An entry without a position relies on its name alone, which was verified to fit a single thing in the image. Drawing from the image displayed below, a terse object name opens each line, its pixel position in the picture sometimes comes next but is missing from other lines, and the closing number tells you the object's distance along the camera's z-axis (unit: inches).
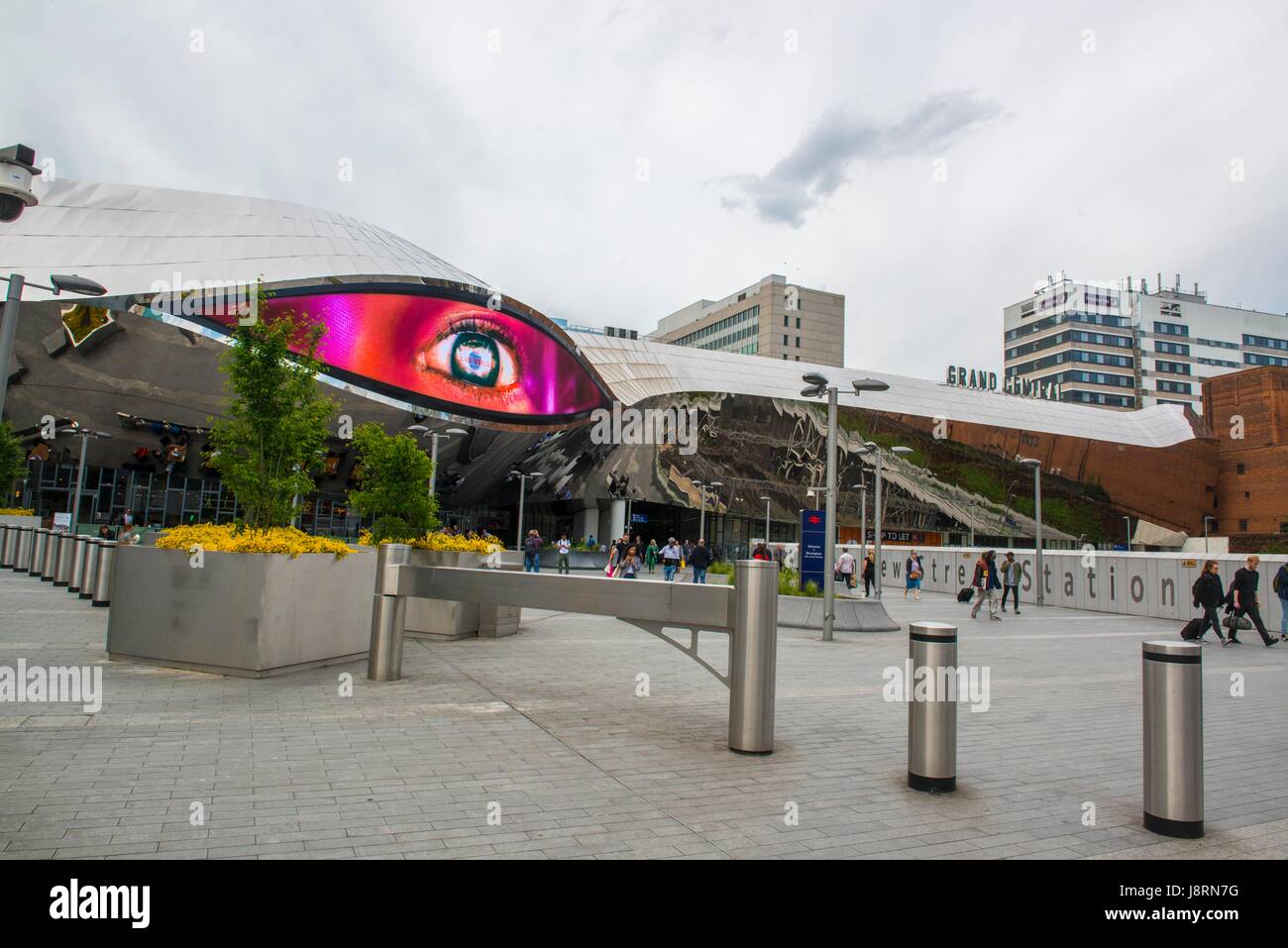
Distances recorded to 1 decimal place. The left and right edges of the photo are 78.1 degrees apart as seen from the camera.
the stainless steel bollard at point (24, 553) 847.0
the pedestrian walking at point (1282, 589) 588.7
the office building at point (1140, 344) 4015.8
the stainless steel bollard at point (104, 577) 549.3
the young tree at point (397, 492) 461.7
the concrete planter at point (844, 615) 637.9
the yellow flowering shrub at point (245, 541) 306.8
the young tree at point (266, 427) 341.1
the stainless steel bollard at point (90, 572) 588.5
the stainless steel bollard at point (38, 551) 777.6
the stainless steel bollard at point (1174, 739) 163.6
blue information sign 703.7
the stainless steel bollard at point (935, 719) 190.4
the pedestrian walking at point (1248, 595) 567.8
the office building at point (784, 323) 4170.8
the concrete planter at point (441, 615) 436.5
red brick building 2773.1
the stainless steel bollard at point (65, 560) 686.5
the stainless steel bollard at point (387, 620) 305.3
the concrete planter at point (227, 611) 301.4
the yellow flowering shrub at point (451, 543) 455.2
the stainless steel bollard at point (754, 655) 218.2
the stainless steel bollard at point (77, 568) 636.7
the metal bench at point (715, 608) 218.7
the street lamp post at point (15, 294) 397.7
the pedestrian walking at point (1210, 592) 545.3
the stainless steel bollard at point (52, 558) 726.5
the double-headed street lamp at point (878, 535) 958.7
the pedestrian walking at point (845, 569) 952.8
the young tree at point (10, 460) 1191.6
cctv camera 328.2
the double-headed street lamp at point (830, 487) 561.6
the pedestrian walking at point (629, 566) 1013.8
